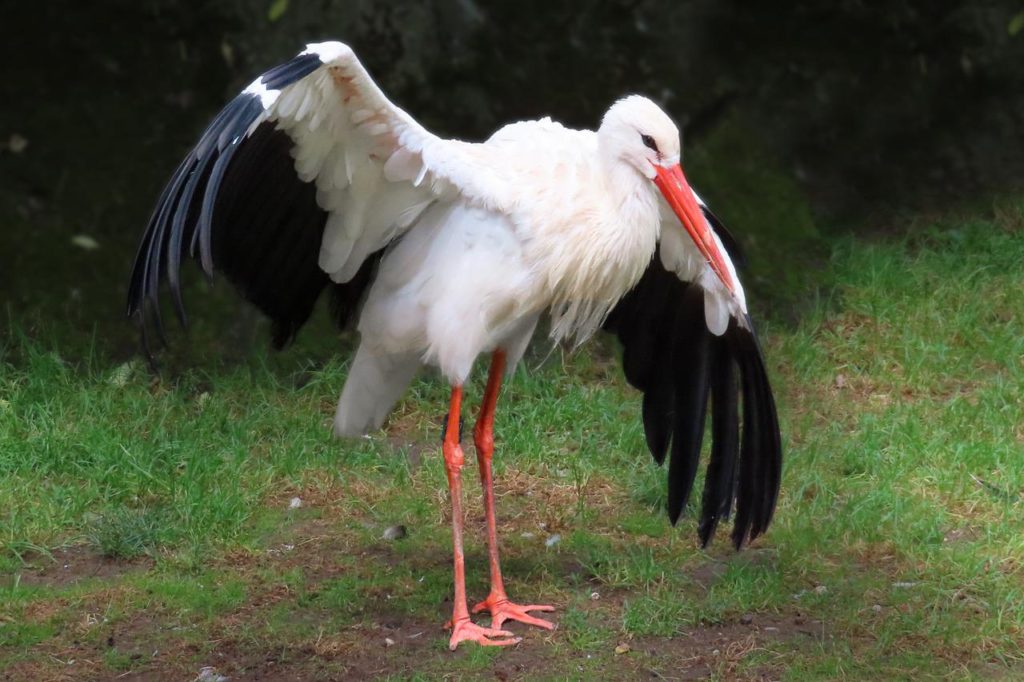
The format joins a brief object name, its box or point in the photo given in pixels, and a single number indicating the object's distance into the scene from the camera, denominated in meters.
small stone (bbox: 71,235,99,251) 13.92
